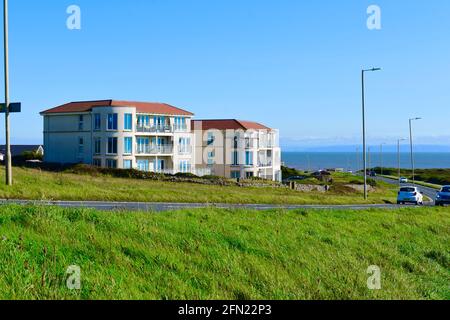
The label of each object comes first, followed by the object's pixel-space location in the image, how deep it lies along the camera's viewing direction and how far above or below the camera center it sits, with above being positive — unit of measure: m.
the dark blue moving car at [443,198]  37.91 -2.06
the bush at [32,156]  66.75 +1.57
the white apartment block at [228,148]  69.31 +2.45
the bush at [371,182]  79.00 -2.11
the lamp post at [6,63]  20.55 +3.85
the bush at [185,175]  47.08 -0.58
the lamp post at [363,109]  37.94 +3.89
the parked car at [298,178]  81.19 -1.47
